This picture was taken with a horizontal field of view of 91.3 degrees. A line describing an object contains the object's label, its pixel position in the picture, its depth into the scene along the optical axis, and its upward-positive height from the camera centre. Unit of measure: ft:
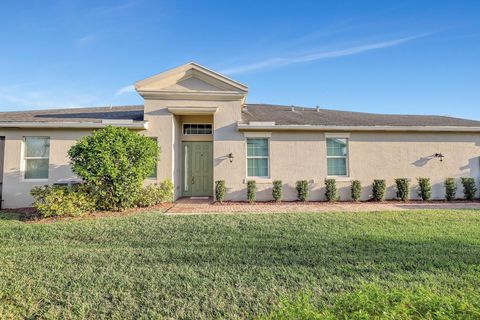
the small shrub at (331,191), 34.40 -2.87
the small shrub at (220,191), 33.58 -2.73
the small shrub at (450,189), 35.35 -2.72
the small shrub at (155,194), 31.01 -2.99
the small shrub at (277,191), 34.22 -2.82
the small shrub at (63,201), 24.72 -3.11
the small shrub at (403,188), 34.68 -2.50
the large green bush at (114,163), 26.13 +1.05
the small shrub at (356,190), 34.86 -2.78
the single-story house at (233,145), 33.14 +4.06
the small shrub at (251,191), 33.86 -2.79
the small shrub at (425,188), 35.32 -2.57
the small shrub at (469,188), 35.50 -2.61
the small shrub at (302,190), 34.65 -2.73
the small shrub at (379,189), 34.88 -2.66
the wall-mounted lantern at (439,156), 37.06 +2.37
